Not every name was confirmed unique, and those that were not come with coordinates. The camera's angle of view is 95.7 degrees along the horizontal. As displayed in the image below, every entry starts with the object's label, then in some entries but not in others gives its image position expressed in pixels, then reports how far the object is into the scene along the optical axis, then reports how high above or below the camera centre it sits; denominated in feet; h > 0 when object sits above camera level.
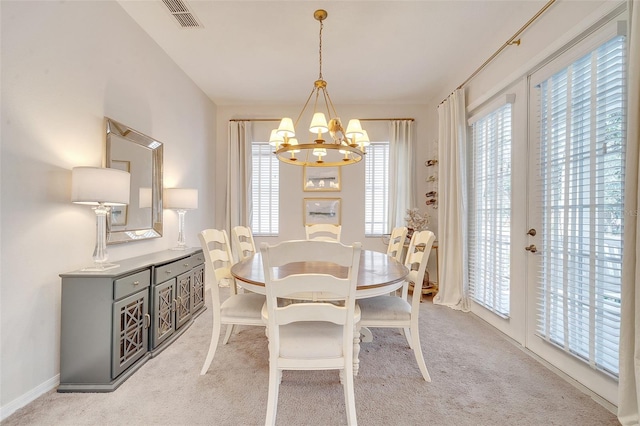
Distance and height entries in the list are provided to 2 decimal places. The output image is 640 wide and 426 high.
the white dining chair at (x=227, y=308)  6.50 -2.23
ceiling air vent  7.72 +5.54
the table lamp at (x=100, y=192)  6.04 +0.37
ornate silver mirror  7.80 +0.92
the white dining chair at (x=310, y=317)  4.43 -1.72
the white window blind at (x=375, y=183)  15.16 +1.53
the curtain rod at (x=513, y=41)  7.07 +4.95
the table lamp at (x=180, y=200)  10.21 +0.36
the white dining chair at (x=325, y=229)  11.42 -0.69
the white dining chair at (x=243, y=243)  8.77 -1.03
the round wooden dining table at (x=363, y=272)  5.51 -1.34
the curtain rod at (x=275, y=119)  14.89 +4.81
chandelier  7.34 +2.16
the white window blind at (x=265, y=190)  15.30 +1.12
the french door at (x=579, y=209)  5.51 +0.11
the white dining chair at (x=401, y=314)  6.39 -2.27
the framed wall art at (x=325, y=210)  15.08 +0.09
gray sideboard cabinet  5.97 -2.52
